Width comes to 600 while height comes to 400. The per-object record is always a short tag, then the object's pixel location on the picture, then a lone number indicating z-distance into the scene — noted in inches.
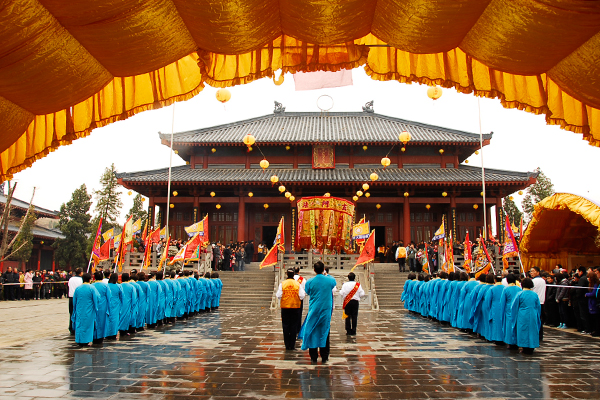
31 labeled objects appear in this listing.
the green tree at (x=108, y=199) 1765.5
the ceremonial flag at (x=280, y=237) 745.6
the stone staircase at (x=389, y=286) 732.0
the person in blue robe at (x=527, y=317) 332.8
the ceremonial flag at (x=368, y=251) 658.2
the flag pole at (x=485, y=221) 898.4
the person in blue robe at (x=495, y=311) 368.8
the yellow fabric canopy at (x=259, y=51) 141.7
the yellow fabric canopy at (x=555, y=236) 597.3
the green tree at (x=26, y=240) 1222.9
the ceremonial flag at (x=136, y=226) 810.2
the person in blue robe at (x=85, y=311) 352.8
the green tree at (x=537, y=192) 1732.3
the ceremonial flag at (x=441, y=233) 760.3
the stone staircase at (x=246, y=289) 729.0
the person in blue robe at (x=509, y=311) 345.7
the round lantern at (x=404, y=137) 839.1
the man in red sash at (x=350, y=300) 416.2
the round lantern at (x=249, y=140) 834.3
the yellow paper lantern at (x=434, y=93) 324.6
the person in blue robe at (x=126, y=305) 405.1
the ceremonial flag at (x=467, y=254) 699.0
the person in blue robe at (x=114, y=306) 381.1
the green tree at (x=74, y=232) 1494.8
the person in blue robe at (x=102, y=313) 364.8
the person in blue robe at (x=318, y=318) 298.2
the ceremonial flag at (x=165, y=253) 602.0
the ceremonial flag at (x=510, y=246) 449.2
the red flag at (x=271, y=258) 719.1
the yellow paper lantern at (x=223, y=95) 283.2
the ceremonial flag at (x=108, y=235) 681.0
